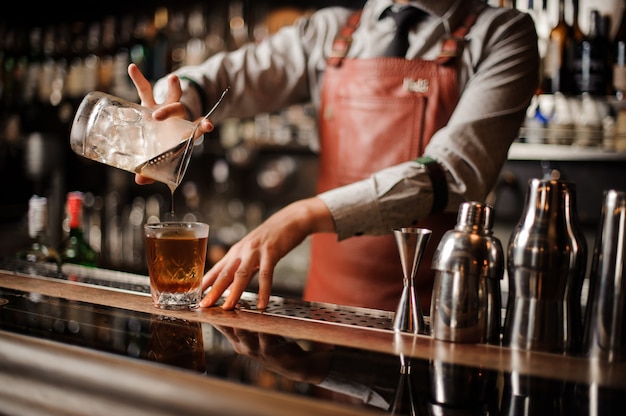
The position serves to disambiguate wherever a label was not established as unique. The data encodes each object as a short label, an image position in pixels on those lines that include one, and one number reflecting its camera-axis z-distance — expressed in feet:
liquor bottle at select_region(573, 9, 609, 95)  9.37
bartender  5.05
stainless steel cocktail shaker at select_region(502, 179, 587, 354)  3.29
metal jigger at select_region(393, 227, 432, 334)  3.74
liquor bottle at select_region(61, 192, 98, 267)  5.60
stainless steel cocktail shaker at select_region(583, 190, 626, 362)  3.18
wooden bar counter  2.60
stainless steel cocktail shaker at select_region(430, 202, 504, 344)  3.41
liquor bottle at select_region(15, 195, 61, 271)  5.45
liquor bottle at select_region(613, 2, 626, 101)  9.09
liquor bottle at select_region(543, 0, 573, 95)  9.57
